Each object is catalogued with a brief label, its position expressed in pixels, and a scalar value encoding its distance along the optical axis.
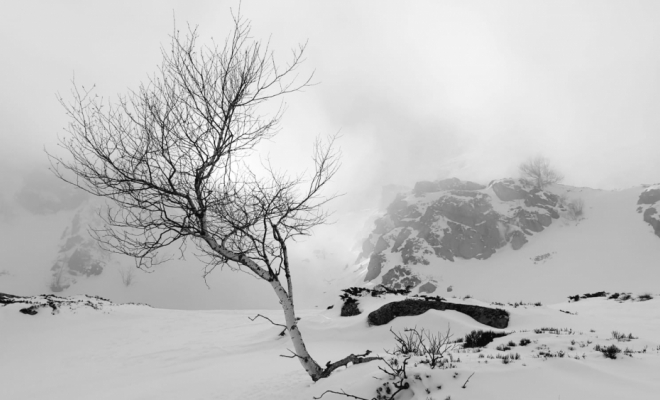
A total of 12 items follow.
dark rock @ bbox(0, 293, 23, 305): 16.39
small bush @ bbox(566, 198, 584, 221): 81.38
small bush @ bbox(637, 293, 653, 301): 14.52
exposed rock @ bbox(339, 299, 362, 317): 14.48
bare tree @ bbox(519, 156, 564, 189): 92.50
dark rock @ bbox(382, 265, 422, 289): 75.75
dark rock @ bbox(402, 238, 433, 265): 81.00
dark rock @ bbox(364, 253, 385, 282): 85.44
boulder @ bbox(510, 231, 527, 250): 78.26
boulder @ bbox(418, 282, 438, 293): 71.60
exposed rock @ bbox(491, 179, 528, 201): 88.31
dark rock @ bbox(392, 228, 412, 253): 88.77
